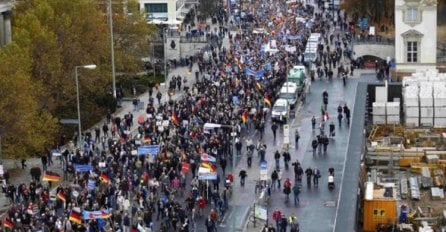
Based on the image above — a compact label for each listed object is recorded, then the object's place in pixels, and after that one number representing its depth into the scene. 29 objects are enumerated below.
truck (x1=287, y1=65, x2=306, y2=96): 93.94
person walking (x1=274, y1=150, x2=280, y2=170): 71.69
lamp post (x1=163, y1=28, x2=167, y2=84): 103.50
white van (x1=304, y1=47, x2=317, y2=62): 104.62
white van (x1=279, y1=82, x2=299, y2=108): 88.88
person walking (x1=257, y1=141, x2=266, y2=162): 73.50
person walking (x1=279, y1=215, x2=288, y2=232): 58.81
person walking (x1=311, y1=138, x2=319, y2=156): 74.38
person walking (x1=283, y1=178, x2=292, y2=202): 65.06
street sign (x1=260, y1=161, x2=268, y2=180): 66.50
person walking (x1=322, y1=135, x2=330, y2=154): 74.75
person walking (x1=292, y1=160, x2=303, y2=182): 68.06
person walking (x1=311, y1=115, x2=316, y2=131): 81.88
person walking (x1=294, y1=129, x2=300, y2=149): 77.50
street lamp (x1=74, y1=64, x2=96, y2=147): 74.76
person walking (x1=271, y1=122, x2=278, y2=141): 80.25
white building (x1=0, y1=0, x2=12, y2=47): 91.88
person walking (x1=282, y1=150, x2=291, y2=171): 71.81
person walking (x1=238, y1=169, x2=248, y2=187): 68.75
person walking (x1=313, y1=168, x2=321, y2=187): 67.25
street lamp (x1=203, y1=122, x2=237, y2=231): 59.88
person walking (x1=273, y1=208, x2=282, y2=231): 59.53
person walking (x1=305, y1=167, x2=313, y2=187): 67.38
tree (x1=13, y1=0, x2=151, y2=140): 83.75
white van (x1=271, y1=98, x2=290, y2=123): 84.94
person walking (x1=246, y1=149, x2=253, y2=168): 73.88
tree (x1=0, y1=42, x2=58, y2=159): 73.50
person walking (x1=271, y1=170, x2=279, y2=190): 66.81
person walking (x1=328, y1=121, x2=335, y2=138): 78.69
